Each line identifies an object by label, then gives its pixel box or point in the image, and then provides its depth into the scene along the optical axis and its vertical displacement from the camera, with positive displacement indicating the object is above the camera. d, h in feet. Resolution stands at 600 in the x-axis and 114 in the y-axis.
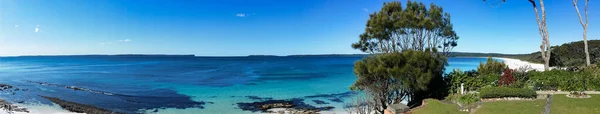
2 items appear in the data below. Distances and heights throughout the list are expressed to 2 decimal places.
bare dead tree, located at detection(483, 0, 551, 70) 61.77 +4.30
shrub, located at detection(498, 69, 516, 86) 48.60 -3.61
